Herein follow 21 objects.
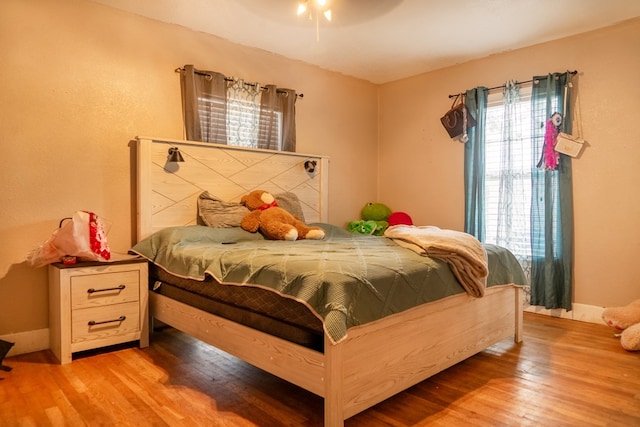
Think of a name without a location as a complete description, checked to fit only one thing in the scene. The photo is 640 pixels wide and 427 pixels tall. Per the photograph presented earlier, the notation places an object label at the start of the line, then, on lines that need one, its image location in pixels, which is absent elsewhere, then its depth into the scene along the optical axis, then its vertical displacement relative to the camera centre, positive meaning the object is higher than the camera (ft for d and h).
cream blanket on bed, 7.38 -0.83
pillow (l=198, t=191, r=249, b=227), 10.51 -0.14
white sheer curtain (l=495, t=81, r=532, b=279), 12.29 +0.89
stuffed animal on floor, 8.81 -2.65
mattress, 5.72 -1.63
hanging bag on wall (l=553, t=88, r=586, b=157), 11.36 +1.81
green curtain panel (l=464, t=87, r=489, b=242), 13.23 +1.31
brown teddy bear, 10.07 -0.36
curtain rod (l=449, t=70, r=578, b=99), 11.46 +3.74
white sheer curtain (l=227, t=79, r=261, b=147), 11.82 +2.74
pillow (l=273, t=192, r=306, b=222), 12.00 +0.08
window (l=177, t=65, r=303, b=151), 10.93 +2.74
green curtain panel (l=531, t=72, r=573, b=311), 11.47 -0.13
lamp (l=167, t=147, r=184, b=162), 10.13 +1.23
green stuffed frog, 14.40 -0.50
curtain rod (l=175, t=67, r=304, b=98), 10.92 +3.58
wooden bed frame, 5.52 -1.97
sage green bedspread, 5.41 -0.98
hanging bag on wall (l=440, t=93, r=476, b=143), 13.61 +2.88
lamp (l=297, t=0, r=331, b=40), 9.53 +4.69
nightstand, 8.14 -2.03
